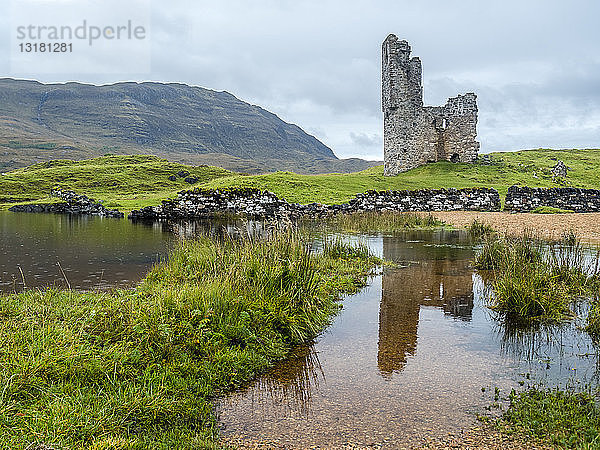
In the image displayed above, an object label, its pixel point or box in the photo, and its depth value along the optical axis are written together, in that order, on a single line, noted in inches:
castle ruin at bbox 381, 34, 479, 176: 1429.6
